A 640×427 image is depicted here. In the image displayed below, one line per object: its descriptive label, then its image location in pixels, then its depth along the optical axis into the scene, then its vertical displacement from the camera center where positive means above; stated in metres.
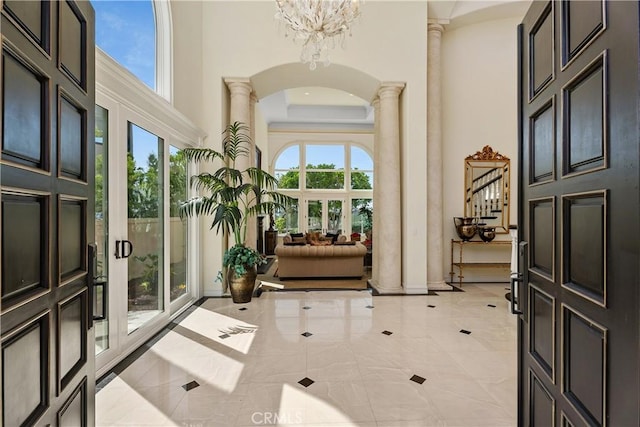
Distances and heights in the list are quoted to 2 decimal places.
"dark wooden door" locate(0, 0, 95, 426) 0.90 +0.01
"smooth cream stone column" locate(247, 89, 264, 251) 5.57 +1.12
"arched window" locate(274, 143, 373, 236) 11.46 +1.10
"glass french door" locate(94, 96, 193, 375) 2.84 -0.15
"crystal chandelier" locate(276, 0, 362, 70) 3.67 +2.37
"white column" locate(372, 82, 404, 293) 5.50 +0.33
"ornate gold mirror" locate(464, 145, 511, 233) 6.16 +0.54
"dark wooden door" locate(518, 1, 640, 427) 0.85 +0.01
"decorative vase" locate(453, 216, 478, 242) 5.89 -0.23
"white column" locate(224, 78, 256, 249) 5.30 +1.92
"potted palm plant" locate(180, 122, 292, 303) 4.43 +0.18
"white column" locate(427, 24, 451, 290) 5.66 +0.91
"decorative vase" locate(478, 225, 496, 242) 6.02 -0.34
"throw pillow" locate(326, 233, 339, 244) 8.10 -0.59
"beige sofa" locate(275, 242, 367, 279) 6.53 -0.97
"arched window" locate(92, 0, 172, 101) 2.87 +1.94
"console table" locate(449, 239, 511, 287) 6.03 -0.89
